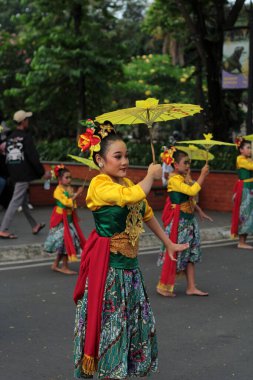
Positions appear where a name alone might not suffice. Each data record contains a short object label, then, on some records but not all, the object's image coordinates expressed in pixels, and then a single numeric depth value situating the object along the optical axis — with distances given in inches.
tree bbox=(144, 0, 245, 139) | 788.0
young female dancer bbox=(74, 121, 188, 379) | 189.2
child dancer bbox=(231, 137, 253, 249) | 486.6
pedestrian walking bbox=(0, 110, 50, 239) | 499.8
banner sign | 733.3
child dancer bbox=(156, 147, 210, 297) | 339.9
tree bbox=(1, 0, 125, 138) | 955.3
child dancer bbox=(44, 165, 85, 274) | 393.1
